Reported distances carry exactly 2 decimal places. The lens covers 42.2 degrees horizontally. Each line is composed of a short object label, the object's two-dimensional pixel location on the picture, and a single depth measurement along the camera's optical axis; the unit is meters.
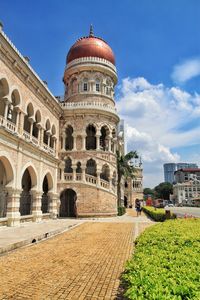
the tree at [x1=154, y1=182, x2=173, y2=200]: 121.12
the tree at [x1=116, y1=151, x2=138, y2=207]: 33.20
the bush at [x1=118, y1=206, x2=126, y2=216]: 29.16
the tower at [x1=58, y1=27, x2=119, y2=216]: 24.89
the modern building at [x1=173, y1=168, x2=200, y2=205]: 108.94
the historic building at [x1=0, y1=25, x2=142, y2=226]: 16.16
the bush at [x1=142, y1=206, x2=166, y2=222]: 20.44
